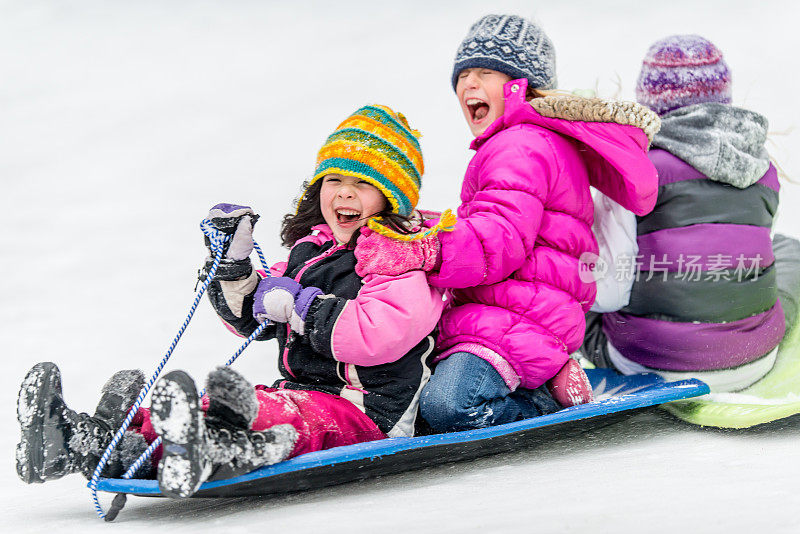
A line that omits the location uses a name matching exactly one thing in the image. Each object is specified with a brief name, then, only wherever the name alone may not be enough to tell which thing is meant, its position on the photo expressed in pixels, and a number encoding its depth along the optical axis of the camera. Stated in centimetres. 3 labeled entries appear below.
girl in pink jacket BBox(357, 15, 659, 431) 998
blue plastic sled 974
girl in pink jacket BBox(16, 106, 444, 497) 971
